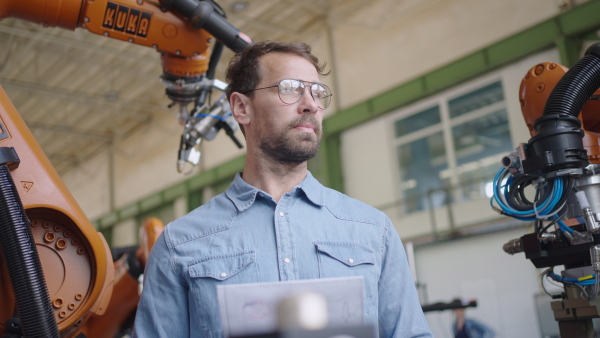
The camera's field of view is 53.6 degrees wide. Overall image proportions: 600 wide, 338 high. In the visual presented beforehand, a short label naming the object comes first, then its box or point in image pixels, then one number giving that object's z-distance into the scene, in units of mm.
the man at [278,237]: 1893
